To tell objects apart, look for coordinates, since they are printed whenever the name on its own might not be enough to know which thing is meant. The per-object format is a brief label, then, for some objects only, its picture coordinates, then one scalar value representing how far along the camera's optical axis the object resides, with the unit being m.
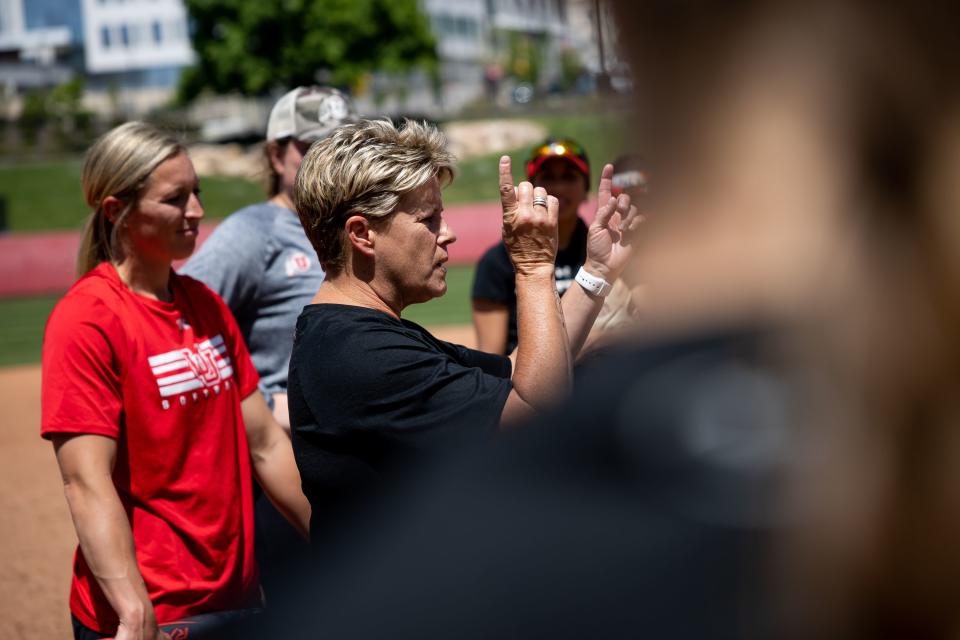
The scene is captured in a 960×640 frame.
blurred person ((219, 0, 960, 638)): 0.59
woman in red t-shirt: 2.73
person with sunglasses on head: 4.43
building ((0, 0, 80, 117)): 80.75
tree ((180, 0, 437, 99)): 50.38
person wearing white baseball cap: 3.54
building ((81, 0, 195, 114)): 81.75
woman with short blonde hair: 2.08
